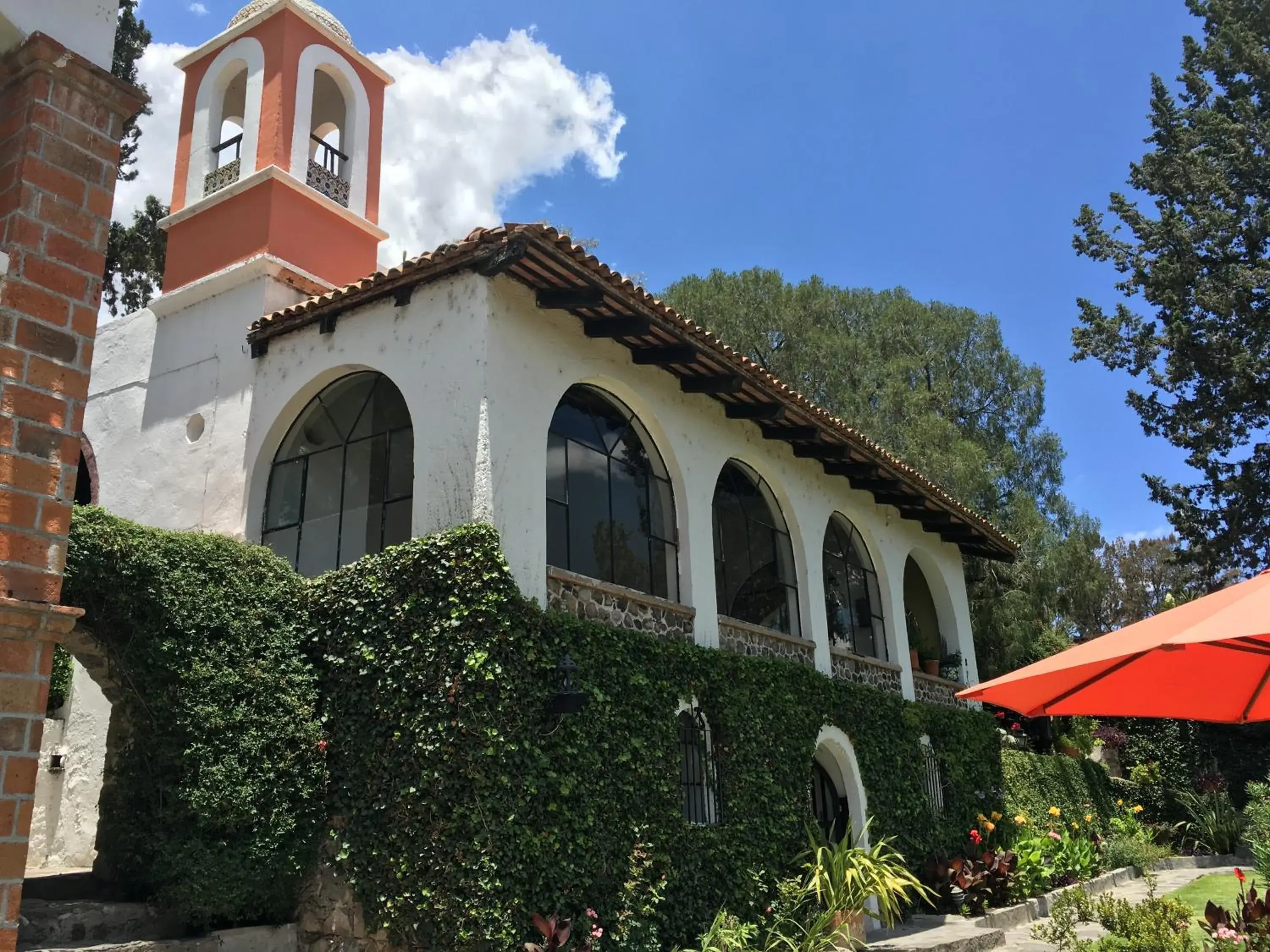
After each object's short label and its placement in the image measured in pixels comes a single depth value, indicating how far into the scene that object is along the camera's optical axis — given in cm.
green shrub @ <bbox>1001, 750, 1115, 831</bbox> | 1789
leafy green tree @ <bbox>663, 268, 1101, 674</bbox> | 2327
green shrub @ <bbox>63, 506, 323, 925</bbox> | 806
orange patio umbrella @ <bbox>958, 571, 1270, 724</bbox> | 575
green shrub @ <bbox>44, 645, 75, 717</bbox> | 1242
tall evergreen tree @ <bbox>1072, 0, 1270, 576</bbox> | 2070
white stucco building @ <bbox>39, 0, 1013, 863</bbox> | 966
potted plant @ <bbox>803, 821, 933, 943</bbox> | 1105
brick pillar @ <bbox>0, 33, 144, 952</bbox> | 334
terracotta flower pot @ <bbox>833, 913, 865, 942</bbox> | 1085
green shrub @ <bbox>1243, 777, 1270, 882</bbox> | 1197
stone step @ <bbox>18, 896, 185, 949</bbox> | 748
